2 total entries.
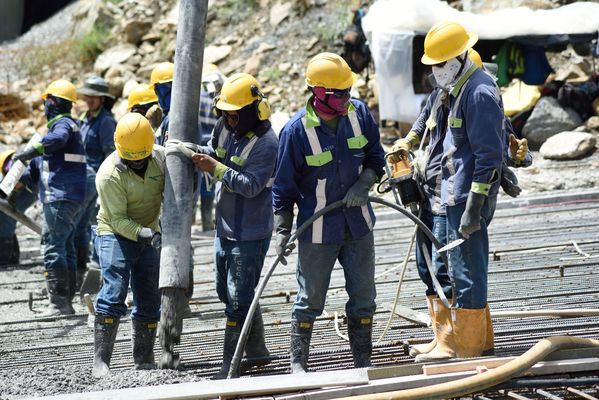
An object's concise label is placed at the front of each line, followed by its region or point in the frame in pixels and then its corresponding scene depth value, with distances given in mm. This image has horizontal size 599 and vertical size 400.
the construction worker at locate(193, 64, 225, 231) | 16509
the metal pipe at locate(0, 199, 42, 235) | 18890
